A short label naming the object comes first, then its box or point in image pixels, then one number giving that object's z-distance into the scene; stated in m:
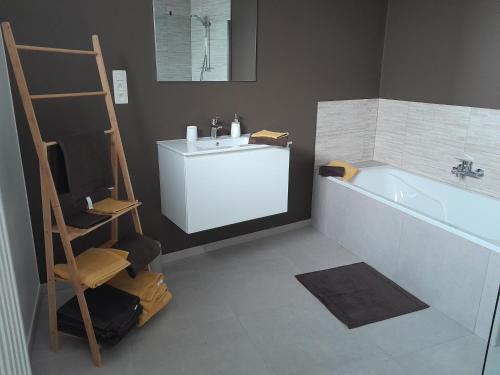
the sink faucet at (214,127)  2.71
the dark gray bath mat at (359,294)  2.27
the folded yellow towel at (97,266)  1.81
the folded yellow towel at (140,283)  2.07
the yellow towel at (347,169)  3.20
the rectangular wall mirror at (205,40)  2.46
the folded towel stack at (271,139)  2.61
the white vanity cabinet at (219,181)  2.36
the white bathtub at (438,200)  2.64
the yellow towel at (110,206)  2.02
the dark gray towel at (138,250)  2.00
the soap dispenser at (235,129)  2.75
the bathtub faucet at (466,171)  2.75
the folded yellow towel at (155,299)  2.07
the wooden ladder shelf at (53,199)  1.65
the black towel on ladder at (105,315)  1.89
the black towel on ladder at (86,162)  1.83
